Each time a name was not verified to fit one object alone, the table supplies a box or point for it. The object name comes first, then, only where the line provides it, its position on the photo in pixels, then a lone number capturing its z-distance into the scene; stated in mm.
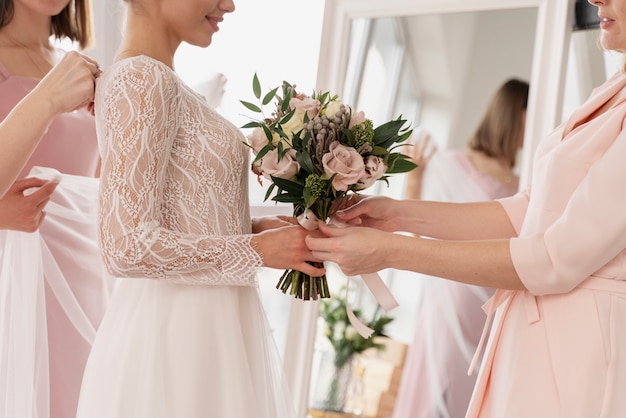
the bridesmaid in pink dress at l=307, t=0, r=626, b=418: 1789
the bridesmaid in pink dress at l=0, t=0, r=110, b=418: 2301
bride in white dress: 1799
